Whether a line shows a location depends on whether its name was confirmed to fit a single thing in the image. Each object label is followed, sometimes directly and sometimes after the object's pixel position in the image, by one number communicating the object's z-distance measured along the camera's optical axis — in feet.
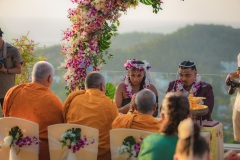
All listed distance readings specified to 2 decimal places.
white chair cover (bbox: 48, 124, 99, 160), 16.78
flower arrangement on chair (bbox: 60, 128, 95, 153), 16.72
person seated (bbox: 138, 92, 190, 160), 13.14
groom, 21.82
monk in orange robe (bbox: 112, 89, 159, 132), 16.16
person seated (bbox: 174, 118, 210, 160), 10.28
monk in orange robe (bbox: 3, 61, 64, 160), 18.77
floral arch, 22.70
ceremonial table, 19.01
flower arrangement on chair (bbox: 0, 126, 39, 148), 17.79
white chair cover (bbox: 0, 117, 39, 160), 17.73
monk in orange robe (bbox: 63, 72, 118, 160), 18.04
